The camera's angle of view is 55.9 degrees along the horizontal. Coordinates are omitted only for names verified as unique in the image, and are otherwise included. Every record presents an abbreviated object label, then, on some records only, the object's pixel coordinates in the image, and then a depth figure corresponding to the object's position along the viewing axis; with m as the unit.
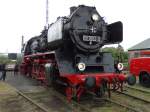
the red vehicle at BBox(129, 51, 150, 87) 7.58
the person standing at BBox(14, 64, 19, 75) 12.24
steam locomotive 4.97
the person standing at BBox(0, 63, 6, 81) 9.62
